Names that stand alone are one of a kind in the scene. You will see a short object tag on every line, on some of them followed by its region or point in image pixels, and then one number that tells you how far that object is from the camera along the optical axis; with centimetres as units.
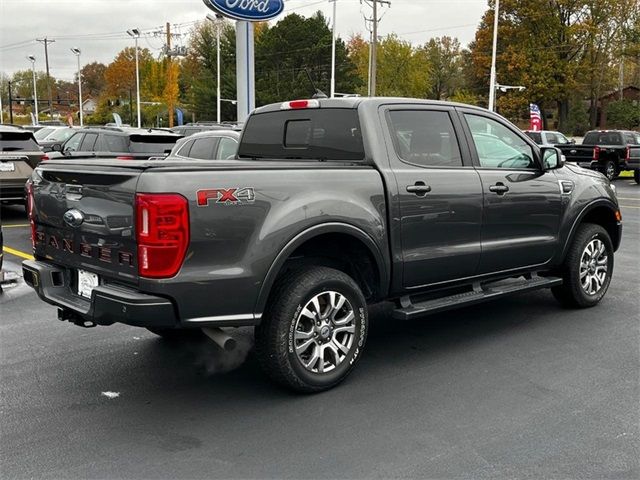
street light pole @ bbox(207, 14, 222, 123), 5941
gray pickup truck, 369
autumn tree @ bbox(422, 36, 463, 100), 8688
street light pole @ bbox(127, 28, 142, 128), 6570
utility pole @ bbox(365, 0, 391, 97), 3828
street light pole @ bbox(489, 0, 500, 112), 3912
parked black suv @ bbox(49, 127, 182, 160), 1302
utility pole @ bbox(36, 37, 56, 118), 8802
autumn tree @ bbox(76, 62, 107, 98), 12400
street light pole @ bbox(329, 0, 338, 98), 4906
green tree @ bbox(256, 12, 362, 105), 6569
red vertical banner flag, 3669
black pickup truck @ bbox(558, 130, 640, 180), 2341
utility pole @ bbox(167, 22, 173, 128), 6556
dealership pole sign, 1906
